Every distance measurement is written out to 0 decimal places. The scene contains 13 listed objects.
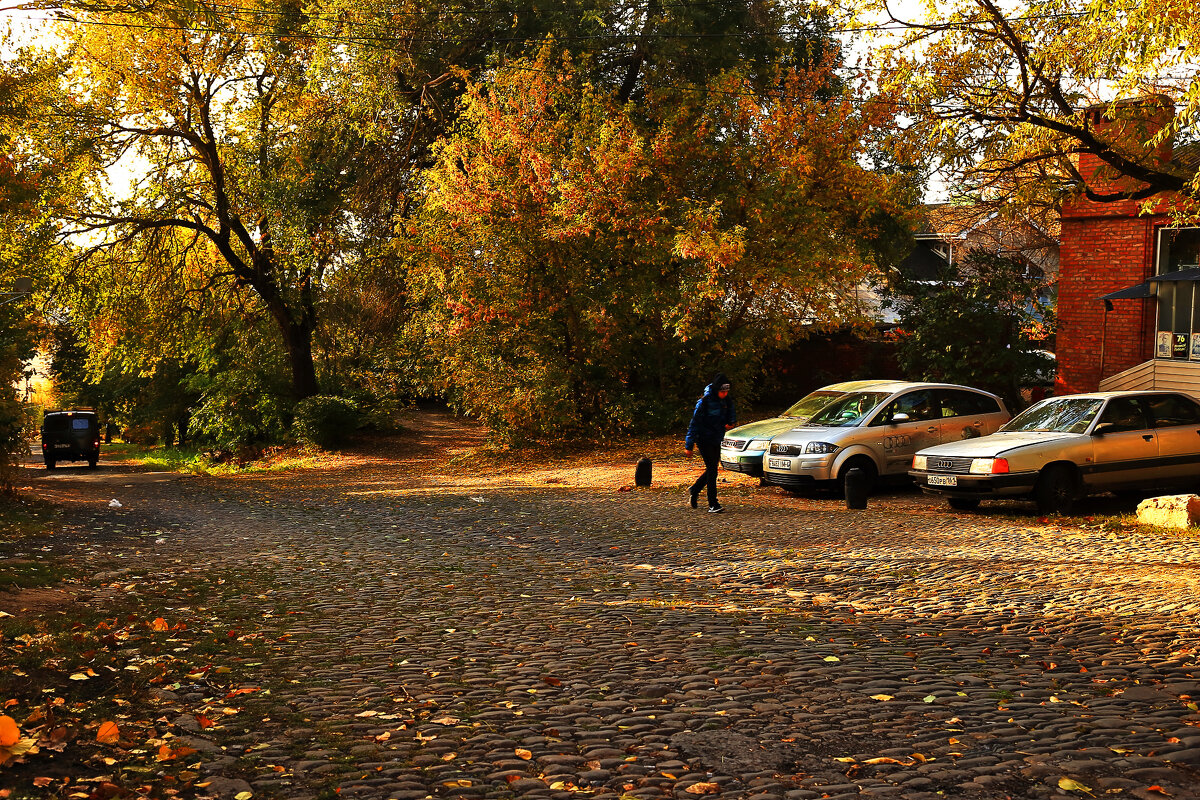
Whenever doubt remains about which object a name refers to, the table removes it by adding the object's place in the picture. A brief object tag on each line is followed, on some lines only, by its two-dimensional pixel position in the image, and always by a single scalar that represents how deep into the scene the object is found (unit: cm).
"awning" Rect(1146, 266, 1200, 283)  1952
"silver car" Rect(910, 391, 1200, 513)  1333
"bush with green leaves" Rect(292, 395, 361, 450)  2959
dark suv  3691
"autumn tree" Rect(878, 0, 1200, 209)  1470
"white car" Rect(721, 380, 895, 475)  1698
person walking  1415
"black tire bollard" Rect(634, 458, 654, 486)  1839
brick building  2091
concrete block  1202
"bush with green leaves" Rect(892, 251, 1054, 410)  2369
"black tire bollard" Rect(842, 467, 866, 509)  1458
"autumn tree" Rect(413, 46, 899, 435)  2266
